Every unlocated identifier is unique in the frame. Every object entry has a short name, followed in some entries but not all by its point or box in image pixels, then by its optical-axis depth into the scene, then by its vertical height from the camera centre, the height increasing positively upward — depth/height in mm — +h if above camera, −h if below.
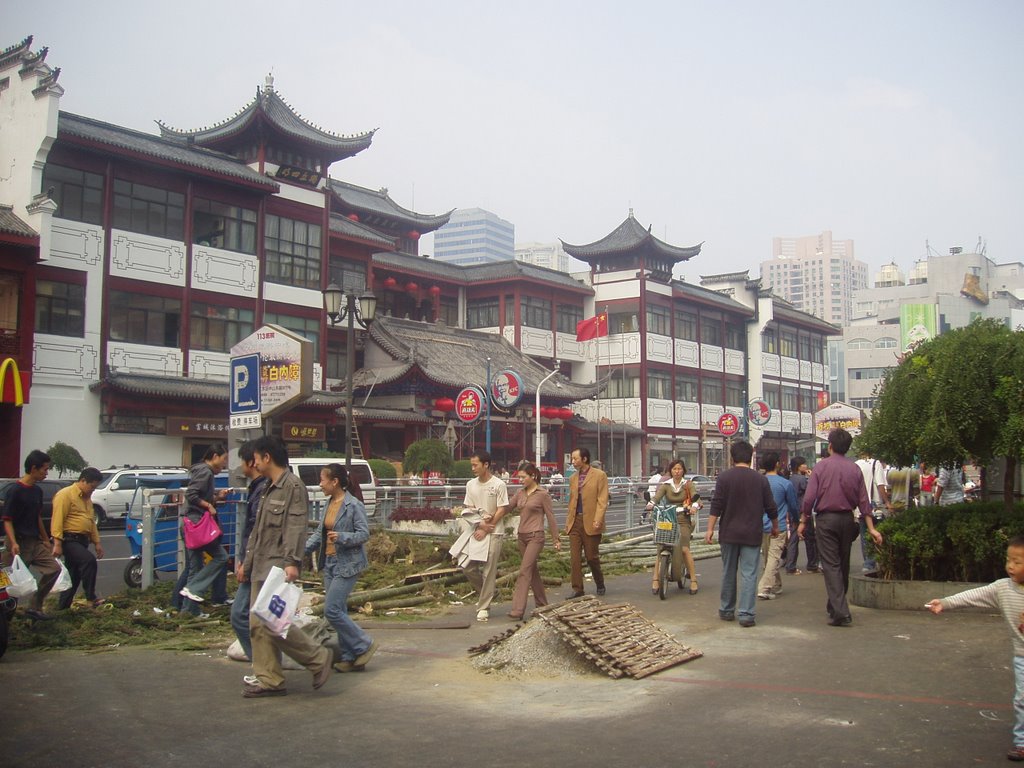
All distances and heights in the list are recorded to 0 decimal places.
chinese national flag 43469 +6000
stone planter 9594 -1381
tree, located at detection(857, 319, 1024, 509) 9133 +570
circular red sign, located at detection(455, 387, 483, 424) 32250 +1815
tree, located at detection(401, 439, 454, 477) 27728 -51
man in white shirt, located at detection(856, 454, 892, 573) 13016 -365
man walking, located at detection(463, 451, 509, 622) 10461 -560
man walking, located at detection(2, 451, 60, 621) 9578 -718
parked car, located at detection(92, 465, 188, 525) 22969 -903
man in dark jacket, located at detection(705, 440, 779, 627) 9461 -662
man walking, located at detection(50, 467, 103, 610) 10367 -861
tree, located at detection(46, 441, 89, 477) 24438 -99
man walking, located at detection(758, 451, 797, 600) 11359 -886
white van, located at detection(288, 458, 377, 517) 21312 -473
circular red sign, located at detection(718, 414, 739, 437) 43906 +1609
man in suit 11234 -741
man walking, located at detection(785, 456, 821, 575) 13977 -1275
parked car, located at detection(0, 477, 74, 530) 20470 -761
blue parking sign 11653 +884
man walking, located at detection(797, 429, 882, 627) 9250 -531
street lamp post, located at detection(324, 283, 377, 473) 18550 +2938
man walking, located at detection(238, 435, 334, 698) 6922 -748
